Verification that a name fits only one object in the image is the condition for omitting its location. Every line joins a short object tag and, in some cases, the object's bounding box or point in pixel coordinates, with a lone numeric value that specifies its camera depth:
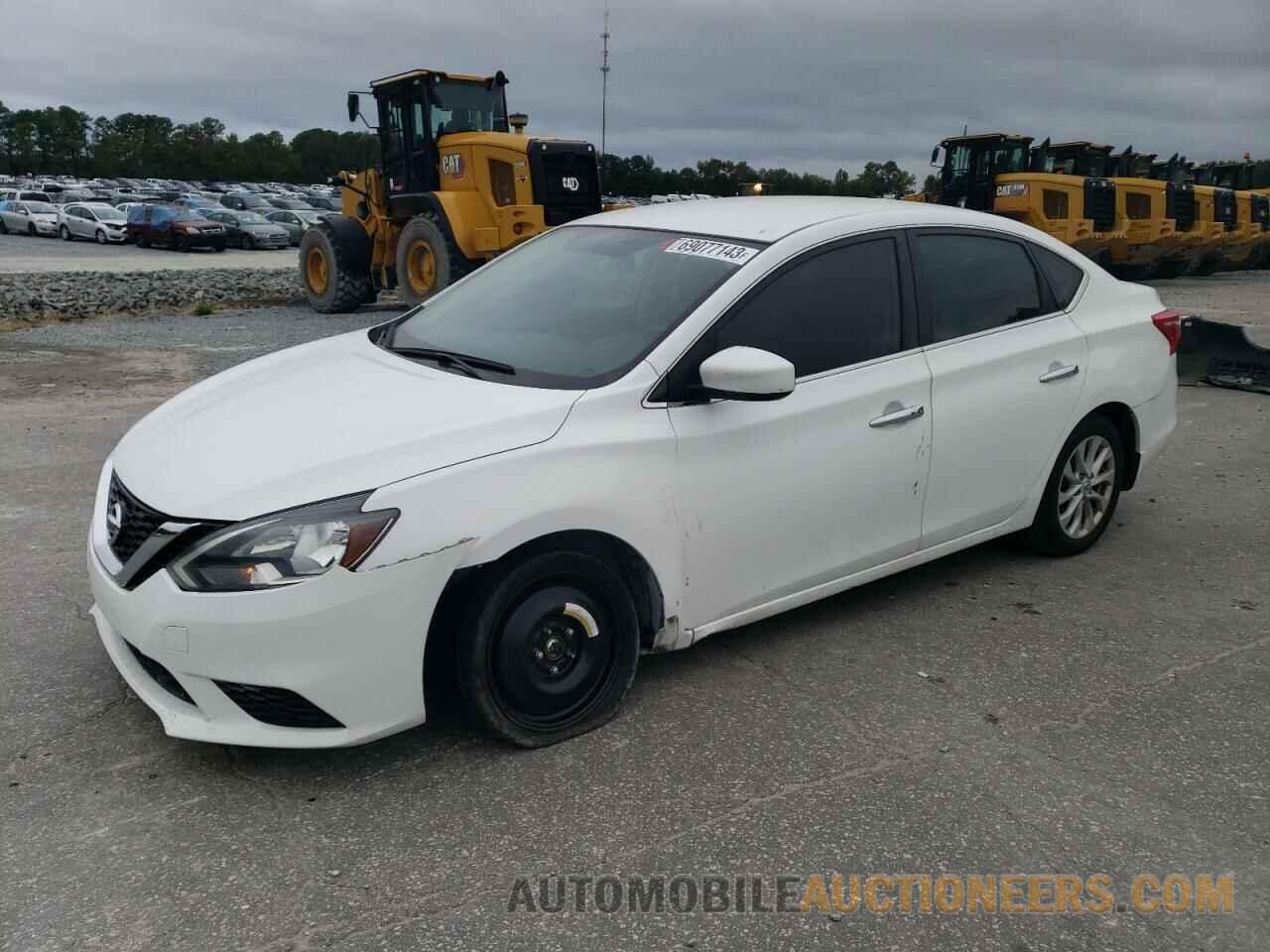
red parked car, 34.25
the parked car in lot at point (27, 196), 42.87
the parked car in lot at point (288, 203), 48.78
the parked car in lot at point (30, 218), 39.78
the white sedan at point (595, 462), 2.98
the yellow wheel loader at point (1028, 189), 21.11
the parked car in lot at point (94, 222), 37.12
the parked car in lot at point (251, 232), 36.59
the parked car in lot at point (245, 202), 47.66
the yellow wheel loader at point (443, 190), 14.65
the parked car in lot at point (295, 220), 38.94
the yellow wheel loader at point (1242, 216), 26.48
